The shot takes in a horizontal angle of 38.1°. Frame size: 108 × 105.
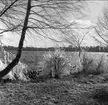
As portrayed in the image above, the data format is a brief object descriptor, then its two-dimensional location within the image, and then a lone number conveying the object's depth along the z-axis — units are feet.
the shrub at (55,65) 26.78
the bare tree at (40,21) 12.45
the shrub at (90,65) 34.16
